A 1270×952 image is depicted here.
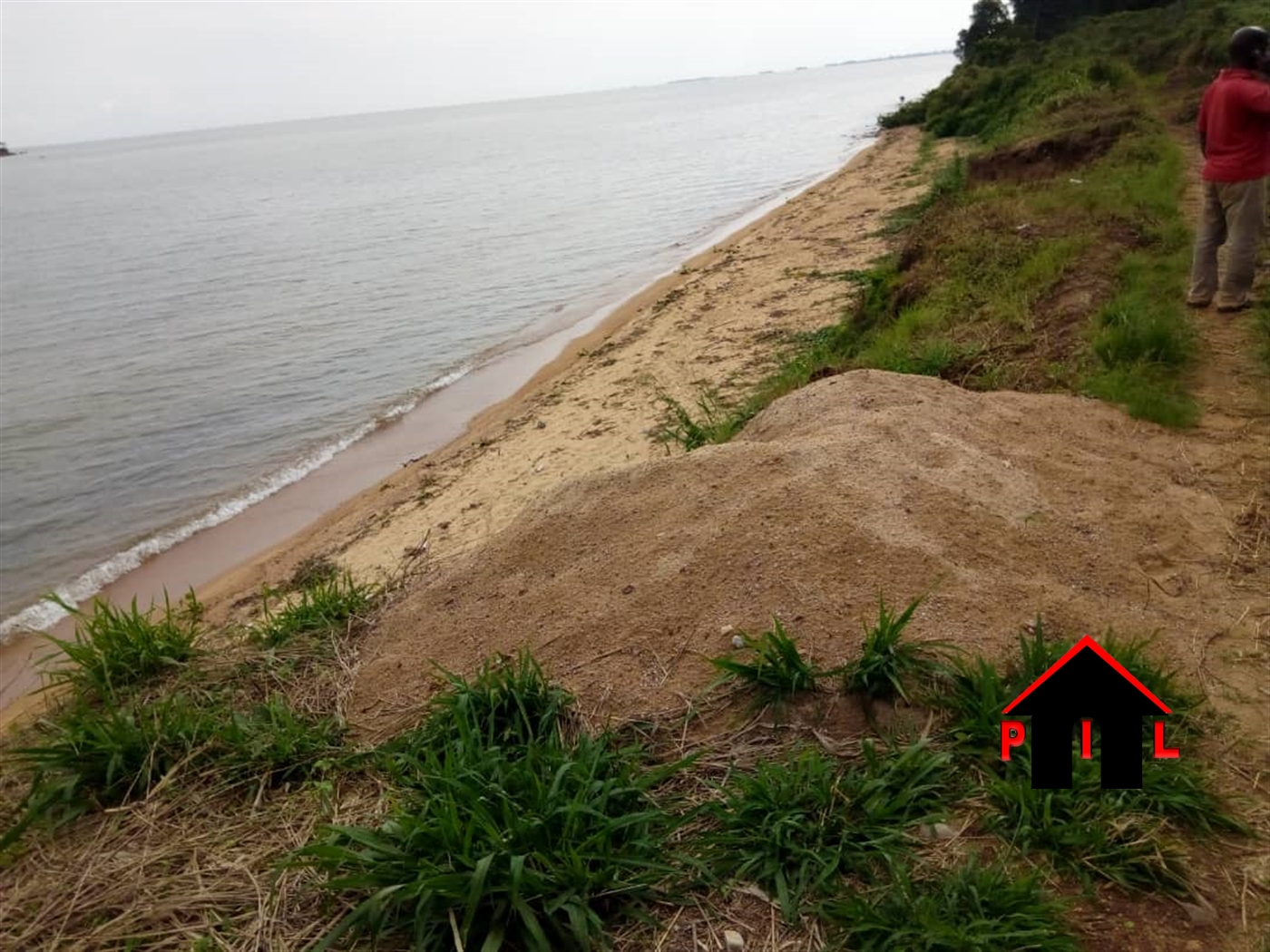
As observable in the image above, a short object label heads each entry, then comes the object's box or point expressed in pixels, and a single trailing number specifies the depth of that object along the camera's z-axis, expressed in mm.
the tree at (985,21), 37969
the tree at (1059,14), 33281
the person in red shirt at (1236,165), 5250
